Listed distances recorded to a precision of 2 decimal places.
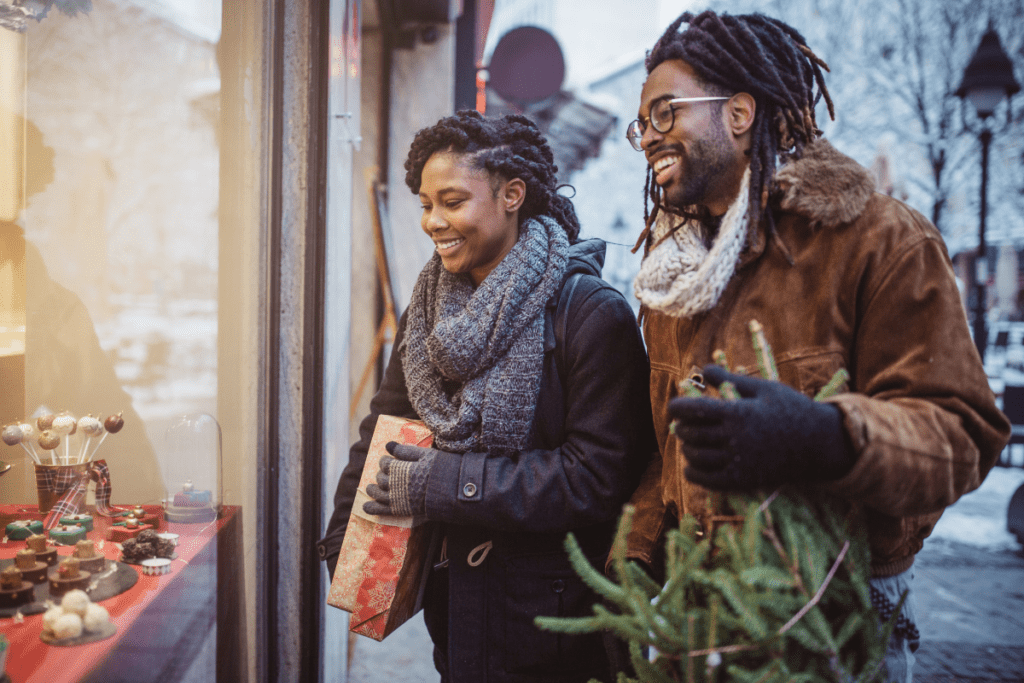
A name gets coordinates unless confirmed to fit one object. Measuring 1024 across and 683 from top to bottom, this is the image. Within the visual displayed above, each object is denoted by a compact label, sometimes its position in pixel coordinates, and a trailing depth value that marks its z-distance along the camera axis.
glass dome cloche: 2.22
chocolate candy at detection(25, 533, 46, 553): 1.60
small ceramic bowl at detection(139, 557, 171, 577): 1.87
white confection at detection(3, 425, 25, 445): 1.55
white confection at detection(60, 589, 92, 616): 1.48
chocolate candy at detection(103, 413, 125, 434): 1.96
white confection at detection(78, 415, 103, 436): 1.86
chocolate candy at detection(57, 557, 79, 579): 1.58
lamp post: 7.04
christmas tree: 1.04
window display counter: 1.40
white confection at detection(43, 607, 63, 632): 1.43
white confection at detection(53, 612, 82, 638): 1.44
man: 1.14
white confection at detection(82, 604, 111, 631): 1.51
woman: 1.79
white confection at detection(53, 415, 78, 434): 1.75
